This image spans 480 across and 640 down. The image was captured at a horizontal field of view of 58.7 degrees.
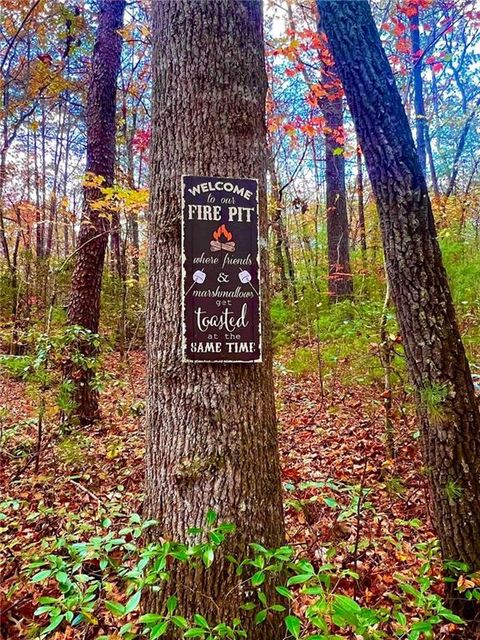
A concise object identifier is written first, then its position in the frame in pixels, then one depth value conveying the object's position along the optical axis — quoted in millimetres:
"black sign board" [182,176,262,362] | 1858
